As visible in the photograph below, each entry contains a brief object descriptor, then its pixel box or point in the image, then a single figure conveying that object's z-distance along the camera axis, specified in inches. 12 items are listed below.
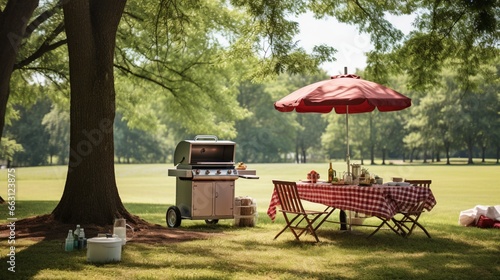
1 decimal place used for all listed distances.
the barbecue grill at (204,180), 472.7
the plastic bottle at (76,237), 349.1
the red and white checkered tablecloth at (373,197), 382.6
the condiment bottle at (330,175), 430.4
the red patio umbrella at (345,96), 401.4
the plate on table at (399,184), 404.2
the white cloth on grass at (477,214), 488.4
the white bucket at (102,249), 302.2
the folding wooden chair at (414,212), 403.2
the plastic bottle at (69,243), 341.7
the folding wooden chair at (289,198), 381.7
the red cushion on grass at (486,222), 484.7
